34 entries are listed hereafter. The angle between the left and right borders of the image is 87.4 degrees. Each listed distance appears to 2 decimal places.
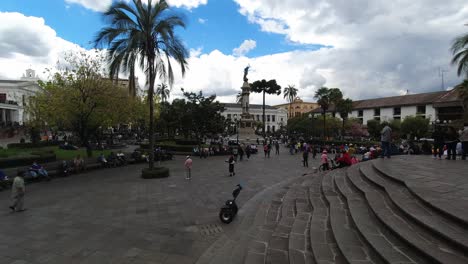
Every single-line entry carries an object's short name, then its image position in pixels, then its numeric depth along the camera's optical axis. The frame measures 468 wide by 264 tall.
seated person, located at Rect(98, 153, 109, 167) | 17.06
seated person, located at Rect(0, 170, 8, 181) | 10.89
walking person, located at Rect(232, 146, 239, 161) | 21.00
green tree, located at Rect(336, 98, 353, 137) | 42.59
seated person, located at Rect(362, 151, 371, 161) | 14.04
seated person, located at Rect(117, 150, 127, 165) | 18.29
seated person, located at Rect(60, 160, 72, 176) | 13.90
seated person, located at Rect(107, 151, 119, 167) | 17.59
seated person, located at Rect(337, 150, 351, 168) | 11.95
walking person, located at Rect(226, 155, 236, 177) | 13.38
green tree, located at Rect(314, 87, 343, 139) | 42.25
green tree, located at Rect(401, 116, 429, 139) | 41.41
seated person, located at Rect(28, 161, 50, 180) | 12.26
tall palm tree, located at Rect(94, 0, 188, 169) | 11.79
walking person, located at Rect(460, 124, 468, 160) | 9.67
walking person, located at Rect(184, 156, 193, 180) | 12.78
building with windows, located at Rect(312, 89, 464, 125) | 48.16
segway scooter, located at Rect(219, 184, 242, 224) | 6.54
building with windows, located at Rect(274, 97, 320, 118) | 117.84
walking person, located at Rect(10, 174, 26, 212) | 7.58
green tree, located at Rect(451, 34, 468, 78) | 16.41
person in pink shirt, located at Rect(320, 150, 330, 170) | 13.73
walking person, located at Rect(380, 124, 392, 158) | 10.65
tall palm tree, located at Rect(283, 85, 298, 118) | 79.00
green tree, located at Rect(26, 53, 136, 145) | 16.14
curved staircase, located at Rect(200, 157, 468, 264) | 3.38
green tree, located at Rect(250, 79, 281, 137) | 56.31
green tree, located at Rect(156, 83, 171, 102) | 74.96
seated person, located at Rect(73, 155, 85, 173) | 14.81
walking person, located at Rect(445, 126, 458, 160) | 10.09
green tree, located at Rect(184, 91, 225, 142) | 27.95
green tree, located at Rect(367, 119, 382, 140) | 49.38
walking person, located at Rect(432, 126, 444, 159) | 10.80
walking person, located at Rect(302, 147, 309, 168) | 17.69
